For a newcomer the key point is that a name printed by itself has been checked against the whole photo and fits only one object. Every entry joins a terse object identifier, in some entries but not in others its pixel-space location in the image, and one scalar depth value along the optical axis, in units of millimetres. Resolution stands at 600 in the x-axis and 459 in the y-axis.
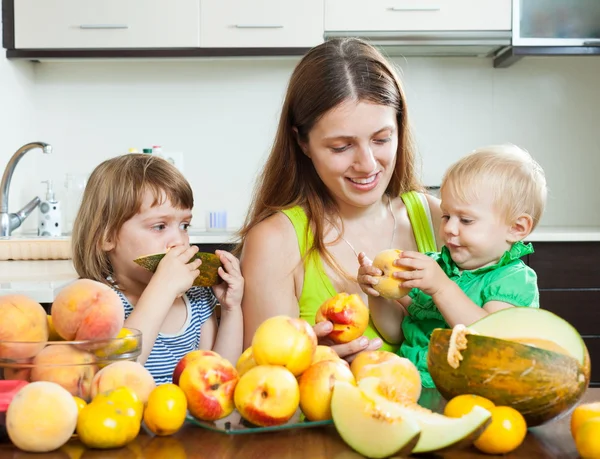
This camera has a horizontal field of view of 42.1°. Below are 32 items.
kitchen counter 1767
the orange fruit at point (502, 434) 744
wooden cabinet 3082
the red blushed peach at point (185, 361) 854
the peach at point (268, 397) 776
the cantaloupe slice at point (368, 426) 707
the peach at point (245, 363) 897
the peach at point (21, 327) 781
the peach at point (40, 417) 728
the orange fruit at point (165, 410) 782
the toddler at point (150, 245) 1562
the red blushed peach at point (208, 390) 809
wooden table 743
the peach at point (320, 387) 801
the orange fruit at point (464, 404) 759
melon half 776
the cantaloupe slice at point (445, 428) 711
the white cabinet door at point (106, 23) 3363
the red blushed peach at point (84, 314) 824
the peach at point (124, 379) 801
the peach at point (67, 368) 783
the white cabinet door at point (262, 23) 3328
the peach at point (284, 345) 809
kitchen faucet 3176
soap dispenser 3359
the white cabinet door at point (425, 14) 3293
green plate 793
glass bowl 782
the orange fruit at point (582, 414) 771
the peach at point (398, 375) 809
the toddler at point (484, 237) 1428
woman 1570
